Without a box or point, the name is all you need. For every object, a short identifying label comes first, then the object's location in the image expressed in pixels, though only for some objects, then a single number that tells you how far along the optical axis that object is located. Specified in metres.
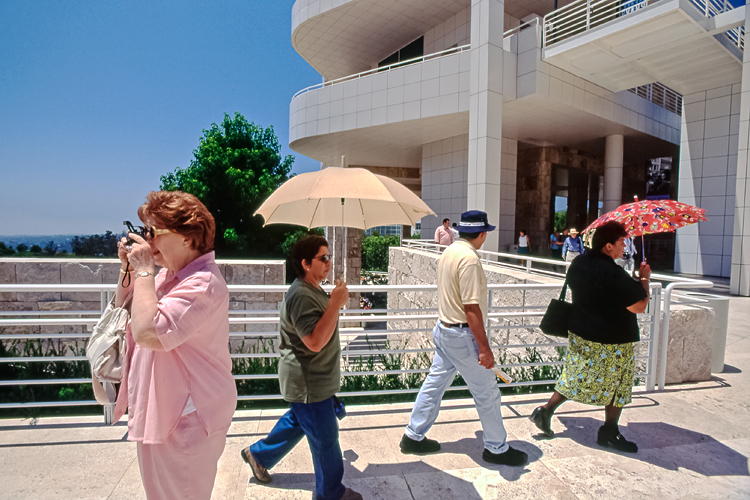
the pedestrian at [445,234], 12.61
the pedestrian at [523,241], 17.86
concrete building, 13.21
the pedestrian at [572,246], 11.57
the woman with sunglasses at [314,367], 2.47
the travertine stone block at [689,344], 5.09
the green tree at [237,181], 20.72
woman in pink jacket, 1.72
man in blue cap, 3.01
